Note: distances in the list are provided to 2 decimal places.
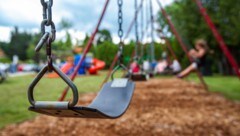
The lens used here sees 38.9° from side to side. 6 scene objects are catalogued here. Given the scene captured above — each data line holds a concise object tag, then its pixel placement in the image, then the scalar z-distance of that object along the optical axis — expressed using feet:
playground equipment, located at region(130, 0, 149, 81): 16.11
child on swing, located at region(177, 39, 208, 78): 22.20
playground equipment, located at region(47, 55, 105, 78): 46.90
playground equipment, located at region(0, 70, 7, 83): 32.89
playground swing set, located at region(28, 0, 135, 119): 4.17
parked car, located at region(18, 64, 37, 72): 110.01
